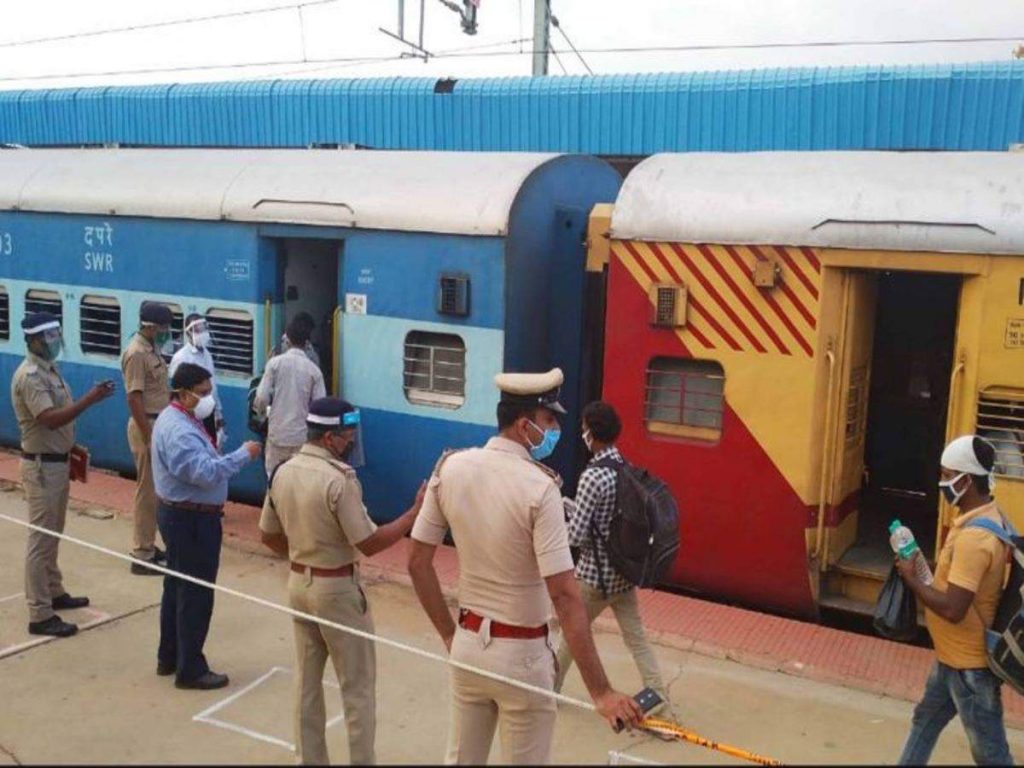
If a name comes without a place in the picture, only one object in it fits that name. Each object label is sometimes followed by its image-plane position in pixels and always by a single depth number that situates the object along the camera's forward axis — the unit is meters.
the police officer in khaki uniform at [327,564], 4.13
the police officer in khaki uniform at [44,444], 5.82
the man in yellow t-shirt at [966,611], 3.81
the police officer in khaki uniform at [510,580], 3.42
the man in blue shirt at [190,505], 5.11
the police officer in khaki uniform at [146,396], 6.91
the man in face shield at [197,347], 7.36
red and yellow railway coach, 5.73
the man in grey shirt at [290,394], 7.39
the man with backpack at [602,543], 4.74
